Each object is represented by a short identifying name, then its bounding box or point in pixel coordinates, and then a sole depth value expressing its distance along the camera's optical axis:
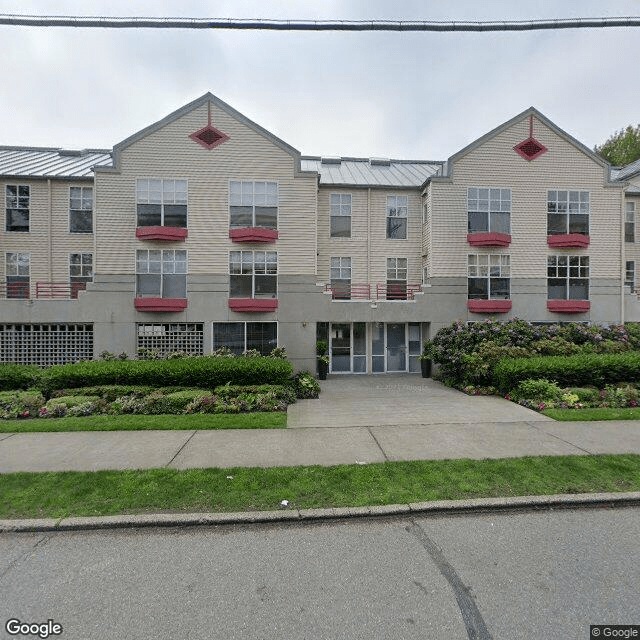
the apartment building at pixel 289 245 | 14.93
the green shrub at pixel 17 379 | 10.73
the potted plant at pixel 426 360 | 15.32
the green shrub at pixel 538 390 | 10.14
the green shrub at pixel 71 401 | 9.42
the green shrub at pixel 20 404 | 9.02
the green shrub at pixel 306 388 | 11.73
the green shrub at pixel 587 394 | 10.03
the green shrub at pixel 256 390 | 10.38
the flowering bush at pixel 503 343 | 12.47
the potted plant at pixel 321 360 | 15.34
